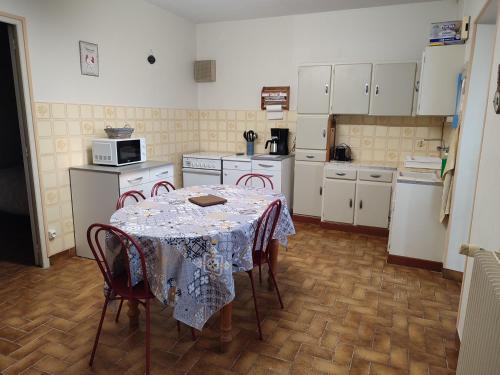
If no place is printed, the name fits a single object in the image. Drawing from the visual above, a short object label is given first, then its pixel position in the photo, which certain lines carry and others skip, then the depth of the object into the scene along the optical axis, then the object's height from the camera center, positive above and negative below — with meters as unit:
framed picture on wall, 3.32 +0.60
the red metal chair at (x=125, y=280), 1.70 -0.86
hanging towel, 2.89 -0.42
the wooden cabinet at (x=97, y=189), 3.13 -0.61
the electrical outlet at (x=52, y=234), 3.14 -1.01
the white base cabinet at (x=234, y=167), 4.46 -0.56
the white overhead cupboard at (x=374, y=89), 3.80 +0.41
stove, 4.61 -0.61
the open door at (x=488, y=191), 1.64 -0.32
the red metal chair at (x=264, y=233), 2.11 -0.69
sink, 3.12 -0.46
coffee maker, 4.66 -0.23
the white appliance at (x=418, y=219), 3.08 -0.83
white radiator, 1.04 -0.64
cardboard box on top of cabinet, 3.10 +0.84
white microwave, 3.28 -0.28
